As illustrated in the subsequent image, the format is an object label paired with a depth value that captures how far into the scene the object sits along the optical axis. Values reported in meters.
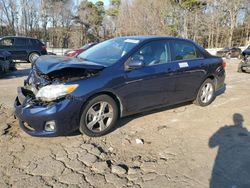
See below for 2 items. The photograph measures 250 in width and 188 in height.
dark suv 10.54
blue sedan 2.71
